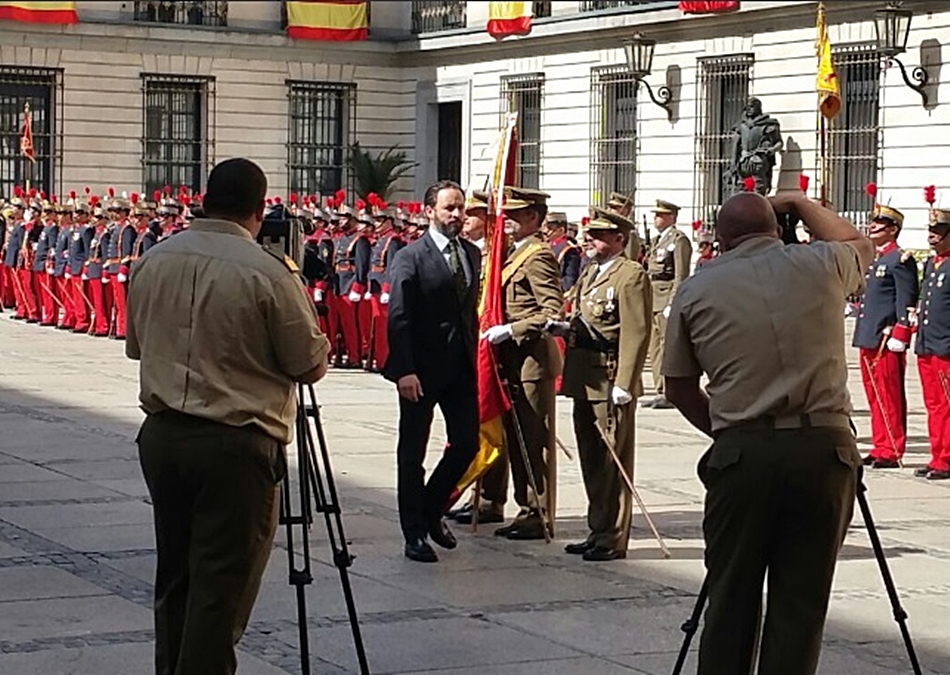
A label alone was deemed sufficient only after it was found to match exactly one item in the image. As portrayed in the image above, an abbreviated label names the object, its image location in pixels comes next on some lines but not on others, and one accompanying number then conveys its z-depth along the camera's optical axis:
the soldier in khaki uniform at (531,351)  11.38
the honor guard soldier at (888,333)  15.17
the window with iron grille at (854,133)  31.30
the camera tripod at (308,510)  7.42
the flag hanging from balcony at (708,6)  34.25
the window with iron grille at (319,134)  44.97
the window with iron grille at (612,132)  37.56
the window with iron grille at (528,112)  40.43
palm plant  44.50
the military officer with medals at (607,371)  10.82
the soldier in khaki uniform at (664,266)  19.86
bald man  6.70
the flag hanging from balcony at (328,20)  44.28
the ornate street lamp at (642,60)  36.09
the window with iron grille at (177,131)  43.59
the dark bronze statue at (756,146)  32.47
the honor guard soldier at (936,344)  14.71
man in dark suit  10.62
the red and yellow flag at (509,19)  40.19
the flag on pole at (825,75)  27.00
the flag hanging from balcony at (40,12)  41.38
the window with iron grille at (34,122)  41.88
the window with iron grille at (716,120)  34.94
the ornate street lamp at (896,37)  29.94
